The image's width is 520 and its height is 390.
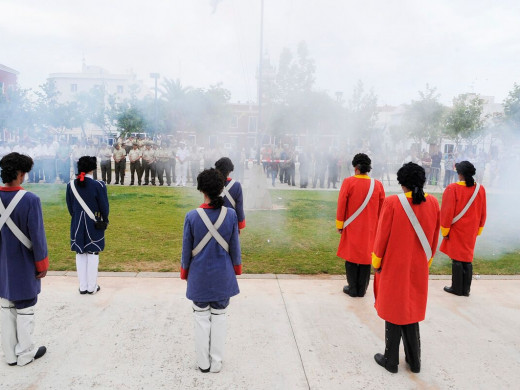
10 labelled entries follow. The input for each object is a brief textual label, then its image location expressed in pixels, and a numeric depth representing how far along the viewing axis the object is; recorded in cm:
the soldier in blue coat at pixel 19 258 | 339
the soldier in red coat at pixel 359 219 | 529
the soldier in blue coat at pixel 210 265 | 339
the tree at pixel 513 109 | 908
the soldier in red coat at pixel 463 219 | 535
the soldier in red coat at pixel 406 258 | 352
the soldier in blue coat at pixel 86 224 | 516
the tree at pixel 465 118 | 1094
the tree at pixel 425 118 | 1055
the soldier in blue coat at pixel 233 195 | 536
